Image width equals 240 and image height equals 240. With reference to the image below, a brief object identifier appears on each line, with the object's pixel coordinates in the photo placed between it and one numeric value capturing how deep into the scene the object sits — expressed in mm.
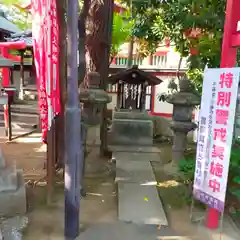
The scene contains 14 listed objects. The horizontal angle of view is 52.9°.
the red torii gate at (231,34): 2977
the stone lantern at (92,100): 4837
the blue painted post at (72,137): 2685
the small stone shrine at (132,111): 6663
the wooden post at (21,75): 11252
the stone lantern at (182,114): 5310
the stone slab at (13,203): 3391
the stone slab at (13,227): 2867
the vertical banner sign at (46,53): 3272
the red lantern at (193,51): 5037
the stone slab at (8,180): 3445
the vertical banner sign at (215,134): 2788
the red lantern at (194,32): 4944
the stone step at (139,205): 3412
